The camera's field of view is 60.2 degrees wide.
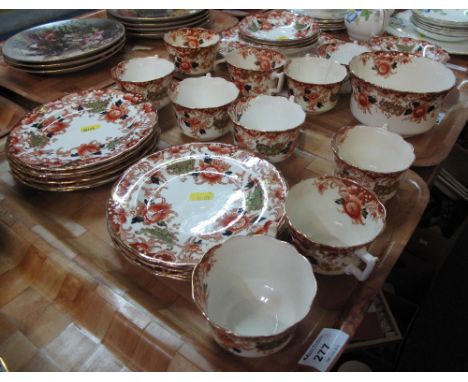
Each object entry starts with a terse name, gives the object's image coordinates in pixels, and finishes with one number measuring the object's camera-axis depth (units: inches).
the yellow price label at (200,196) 26.9
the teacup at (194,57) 38.5
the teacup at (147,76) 34.5
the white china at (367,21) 42.5
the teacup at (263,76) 34.8
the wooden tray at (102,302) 20.0
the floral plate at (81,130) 28.1
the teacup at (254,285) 19.8
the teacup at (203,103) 30.9
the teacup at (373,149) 28.2
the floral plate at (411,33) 44.0
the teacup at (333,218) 21.3
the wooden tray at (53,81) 38.5
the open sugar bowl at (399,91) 30.0
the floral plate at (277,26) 45.6
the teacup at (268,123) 28.5
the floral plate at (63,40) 40.3
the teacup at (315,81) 33.9
